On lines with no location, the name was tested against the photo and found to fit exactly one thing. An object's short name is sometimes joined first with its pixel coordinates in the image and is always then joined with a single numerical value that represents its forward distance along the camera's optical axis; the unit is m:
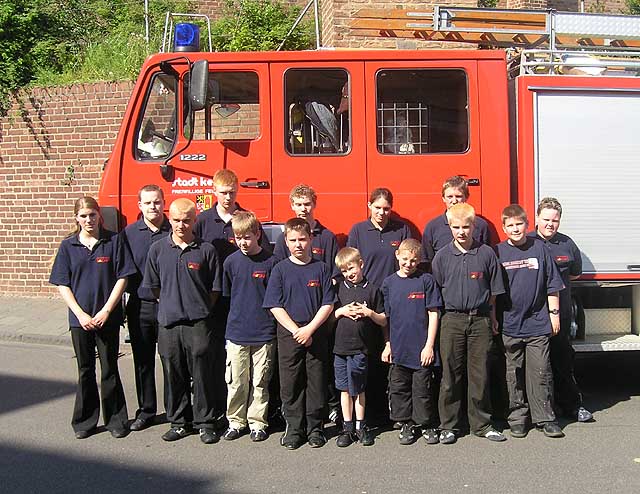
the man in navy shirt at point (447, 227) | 5.53
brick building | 11.14
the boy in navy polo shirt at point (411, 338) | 5.30
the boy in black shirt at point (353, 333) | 5.29
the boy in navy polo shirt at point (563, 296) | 5.62
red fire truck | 5.91
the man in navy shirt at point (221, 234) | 5.51
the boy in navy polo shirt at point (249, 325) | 5.38
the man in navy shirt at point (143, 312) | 5.65
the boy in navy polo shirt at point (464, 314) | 5.29
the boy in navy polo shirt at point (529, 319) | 5.48
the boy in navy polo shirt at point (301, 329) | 5.24
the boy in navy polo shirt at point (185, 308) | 5.33
